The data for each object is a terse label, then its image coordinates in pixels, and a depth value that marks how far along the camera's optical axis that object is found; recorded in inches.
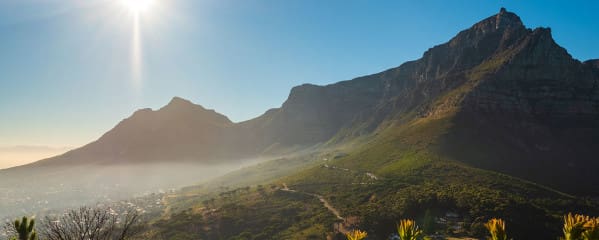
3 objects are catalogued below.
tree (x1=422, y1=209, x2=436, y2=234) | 3668.8
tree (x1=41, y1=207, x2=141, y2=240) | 1293.4
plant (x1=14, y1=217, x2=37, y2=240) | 968.3
